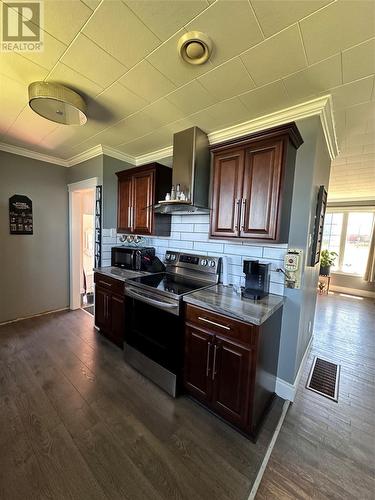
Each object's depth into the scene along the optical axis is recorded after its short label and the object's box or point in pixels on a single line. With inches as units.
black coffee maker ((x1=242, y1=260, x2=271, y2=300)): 75.2
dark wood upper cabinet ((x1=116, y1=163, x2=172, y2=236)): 104.4
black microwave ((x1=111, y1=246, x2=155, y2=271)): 110.3
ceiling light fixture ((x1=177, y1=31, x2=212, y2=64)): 47.7
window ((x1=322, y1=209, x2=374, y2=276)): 223.9
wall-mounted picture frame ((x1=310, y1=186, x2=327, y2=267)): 86.6
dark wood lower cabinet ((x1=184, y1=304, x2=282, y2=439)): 59.8
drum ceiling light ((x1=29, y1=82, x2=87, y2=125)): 62.8
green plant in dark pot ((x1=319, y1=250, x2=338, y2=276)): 227.3
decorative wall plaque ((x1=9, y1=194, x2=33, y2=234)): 123.0
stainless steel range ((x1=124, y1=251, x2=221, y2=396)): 74.1
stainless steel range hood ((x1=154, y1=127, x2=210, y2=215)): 84.7
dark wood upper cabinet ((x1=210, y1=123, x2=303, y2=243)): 67.0
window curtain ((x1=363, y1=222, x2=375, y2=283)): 212.7
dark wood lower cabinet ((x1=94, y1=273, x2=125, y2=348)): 100.9
